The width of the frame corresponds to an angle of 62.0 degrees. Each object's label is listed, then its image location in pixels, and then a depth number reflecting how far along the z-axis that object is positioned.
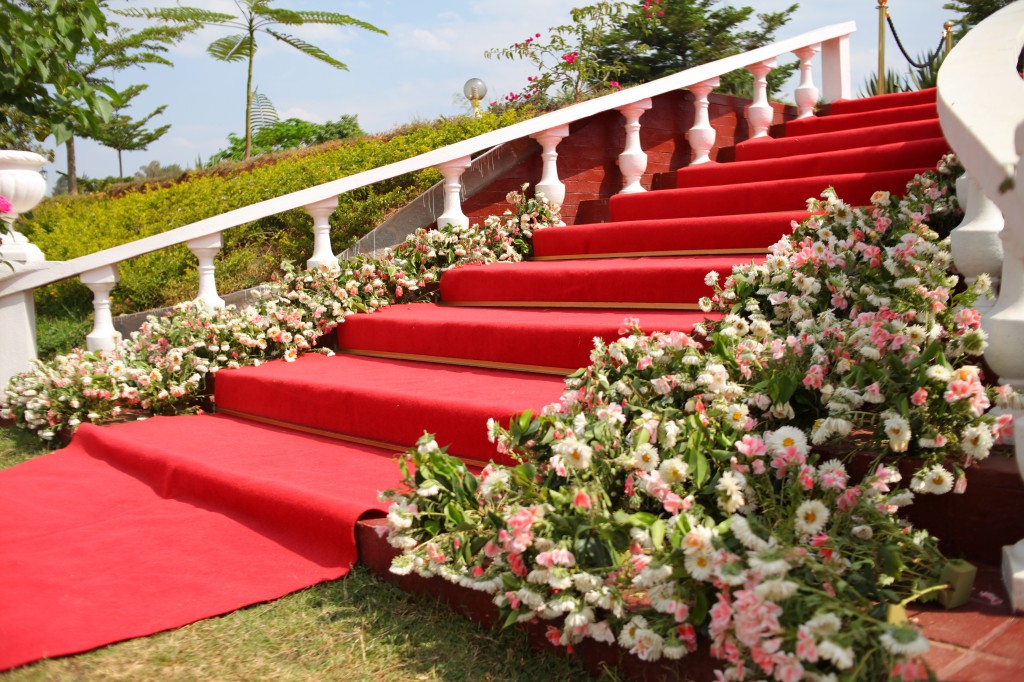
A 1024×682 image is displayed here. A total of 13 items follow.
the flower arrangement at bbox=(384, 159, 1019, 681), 1.89
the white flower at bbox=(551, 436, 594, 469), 2.36
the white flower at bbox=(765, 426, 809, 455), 2.30
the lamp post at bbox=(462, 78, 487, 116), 10.55
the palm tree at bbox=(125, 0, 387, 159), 13.87
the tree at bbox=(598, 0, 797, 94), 15.33
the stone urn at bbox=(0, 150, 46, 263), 5.44
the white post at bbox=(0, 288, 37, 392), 5.52
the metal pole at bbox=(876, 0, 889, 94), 9.62
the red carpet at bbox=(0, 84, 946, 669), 2.92
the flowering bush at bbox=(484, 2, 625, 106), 9.47
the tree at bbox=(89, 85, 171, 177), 29.31
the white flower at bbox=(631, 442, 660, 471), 2.38
